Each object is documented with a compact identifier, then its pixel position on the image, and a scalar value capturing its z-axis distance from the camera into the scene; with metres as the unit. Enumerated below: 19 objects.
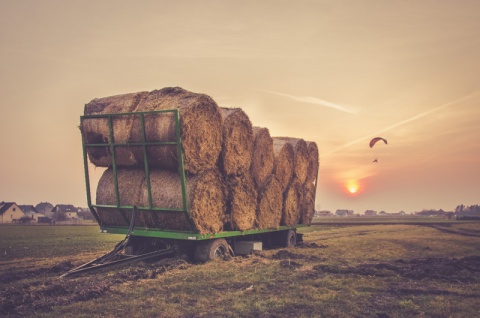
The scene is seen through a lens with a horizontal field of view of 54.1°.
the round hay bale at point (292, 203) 18.11
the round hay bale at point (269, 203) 15.84
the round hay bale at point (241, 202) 13.88
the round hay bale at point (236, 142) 13.62
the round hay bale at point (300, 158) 19.00
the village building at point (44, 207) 140.38
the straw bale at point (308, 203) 20.44
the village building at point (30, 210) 111.79
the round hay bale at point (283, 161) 17.38
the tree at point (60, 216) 103.22
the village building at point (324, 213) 171.62
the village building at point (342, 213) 180.25
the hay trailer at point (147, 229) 12.13
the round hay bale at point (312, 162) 20.80
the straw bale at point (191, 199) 12.38
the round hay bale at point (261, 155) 15.52
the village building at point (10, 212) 90.19
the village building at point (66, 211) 114.30
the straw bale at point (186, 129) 12.21
